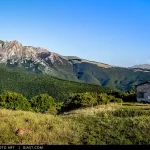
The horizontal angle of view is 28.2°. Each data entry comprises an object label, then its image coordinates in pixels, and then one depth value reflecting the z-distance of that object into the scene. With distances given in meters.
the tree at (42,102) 83.69
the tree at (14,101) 74.88
